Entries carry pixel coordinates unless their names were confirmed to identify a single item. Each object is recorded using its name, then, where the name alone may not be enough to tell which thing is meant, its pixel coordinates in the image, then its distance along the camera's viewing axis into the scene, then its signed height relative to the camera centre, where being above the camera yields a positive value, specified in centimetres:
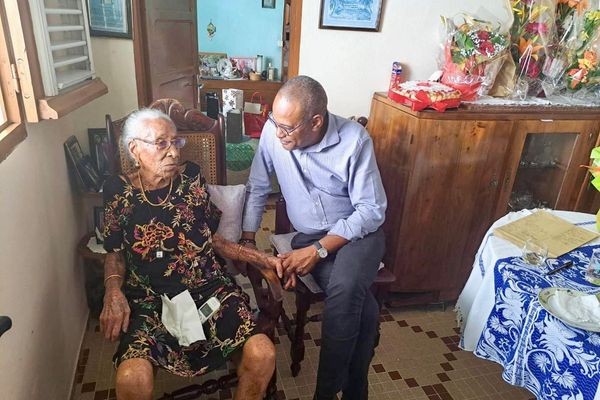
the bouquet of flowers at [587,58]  212 -8
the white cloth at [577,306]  106 -64
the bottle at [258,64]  507 -47
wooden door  244 -21
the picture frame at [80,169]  181 -65
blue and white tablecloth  100 -72
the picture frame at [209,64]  499 -49
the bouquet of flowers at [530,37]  215 +1
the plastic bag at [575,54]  215 -6
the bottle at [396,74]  230 -22
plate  101 -64
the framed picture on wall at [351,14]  217 +7
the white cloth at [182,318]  140 -95
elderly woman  137 -83
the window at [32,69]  117 -17
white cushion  171 -70
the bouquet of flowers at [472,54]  211 -9
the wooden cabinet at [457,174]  202 -66
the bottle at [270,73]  508 -56
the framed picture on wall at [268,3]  500 +22
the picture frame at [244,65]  507 -48
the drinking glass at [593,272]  125 -64
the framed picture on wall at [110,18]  202 -2
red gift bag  398 -84
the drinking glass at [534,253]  131 -63
